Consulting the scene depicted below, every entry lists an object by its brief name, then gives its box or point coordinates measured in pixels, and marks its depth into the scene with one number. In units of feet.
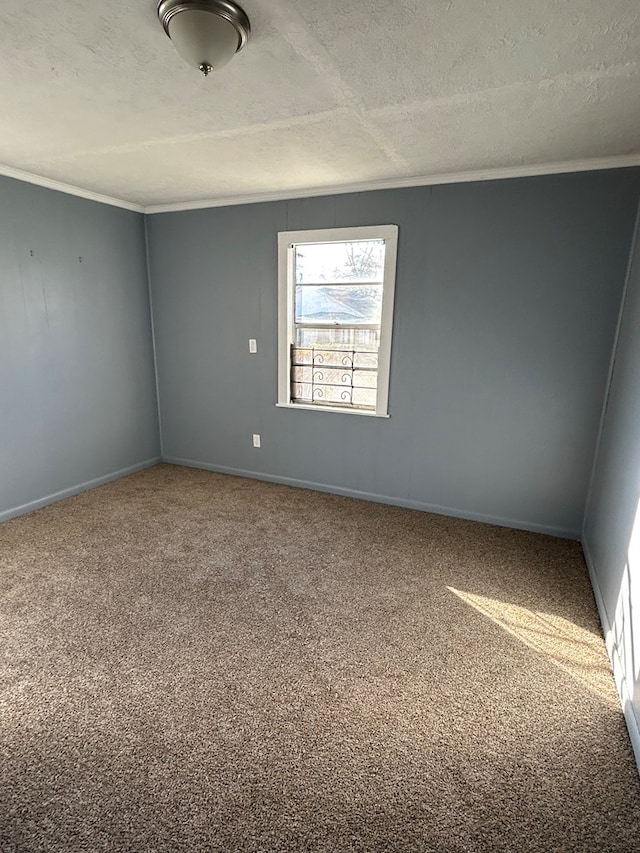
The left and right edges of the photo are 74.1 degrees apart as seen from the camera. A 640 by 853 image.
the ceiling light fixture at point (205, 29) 4.15
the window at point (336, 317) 10.69
